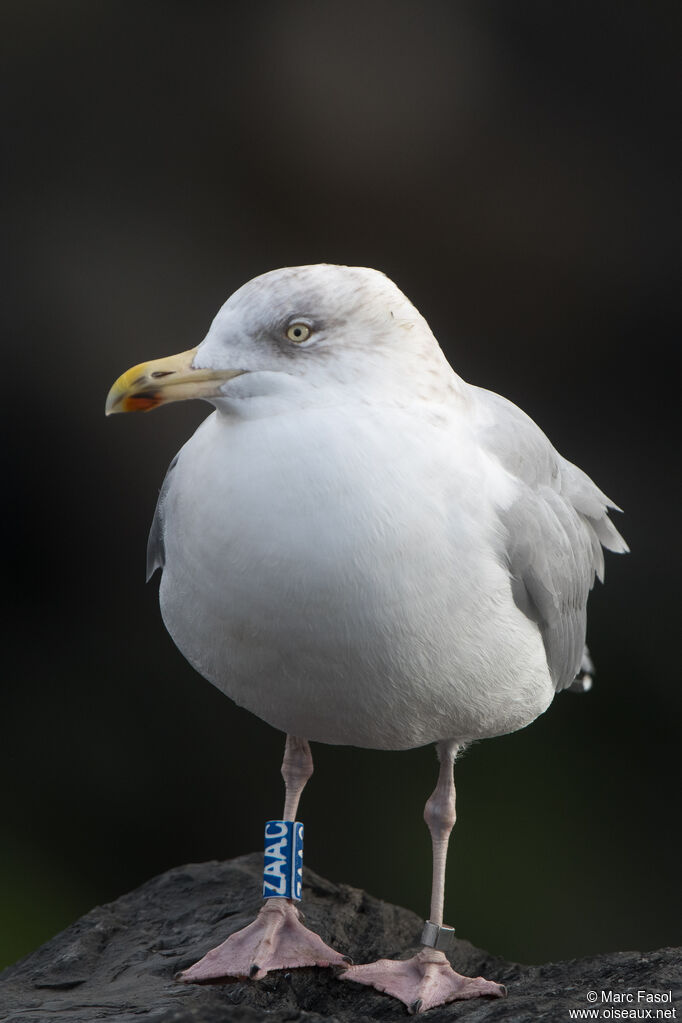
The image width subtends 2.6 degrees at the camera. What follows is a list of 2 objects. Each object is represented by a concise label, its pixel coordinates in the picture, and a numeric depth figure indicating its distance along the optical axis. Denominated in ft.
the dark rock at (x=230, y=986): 19.12
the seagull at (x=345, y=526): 18.95
